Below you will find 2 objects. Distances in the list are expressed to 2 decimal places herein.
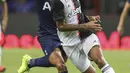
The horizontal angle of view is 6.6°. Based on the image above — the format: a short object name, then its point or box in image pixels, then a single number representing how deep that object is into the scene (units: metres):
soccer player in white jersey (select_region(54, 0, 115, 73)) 18.66
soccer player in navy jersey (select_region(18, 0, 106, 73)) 19.81
